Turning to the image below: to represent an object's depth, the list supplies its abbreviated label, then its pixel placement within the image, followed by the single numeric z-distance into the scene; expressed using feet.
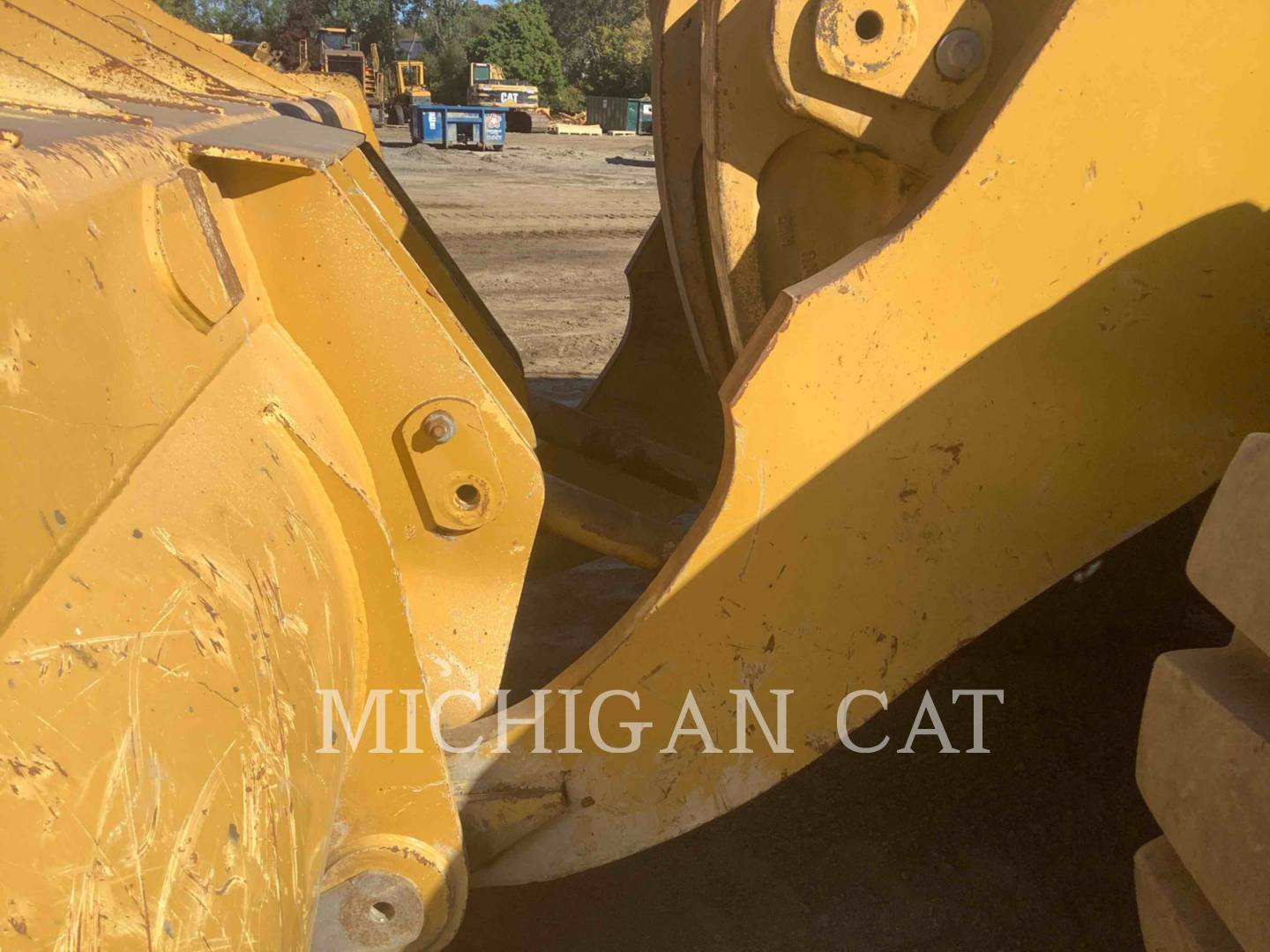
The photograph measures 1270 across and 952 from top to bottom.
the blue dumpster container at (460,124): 68.49
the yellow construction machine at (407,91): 91.97
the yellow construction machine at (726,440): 3.24
